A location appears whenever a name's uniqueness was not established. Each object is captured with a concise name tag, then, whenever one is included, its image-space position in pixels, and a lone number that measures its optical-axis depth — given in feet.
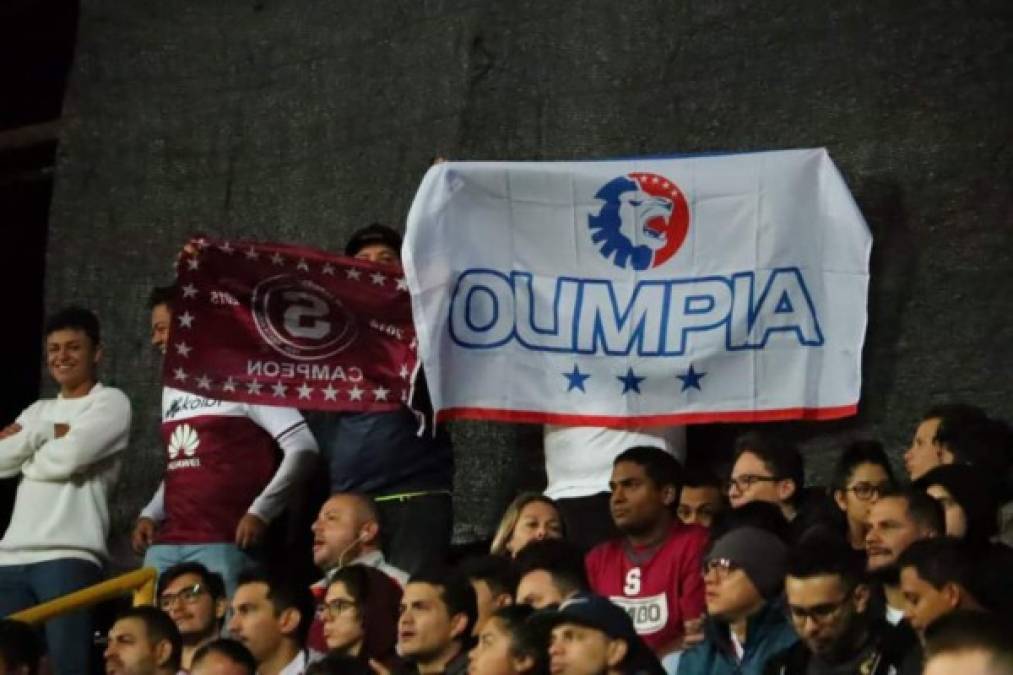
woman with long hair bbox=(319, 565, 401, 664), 43.24
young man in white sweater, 51.34
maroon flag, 50.52
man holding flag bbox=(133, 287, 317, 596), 49.88
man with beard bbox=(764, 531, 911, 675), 35.09
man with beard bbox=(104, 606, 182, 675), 44.65
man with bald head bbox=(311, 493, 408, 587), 46.50
